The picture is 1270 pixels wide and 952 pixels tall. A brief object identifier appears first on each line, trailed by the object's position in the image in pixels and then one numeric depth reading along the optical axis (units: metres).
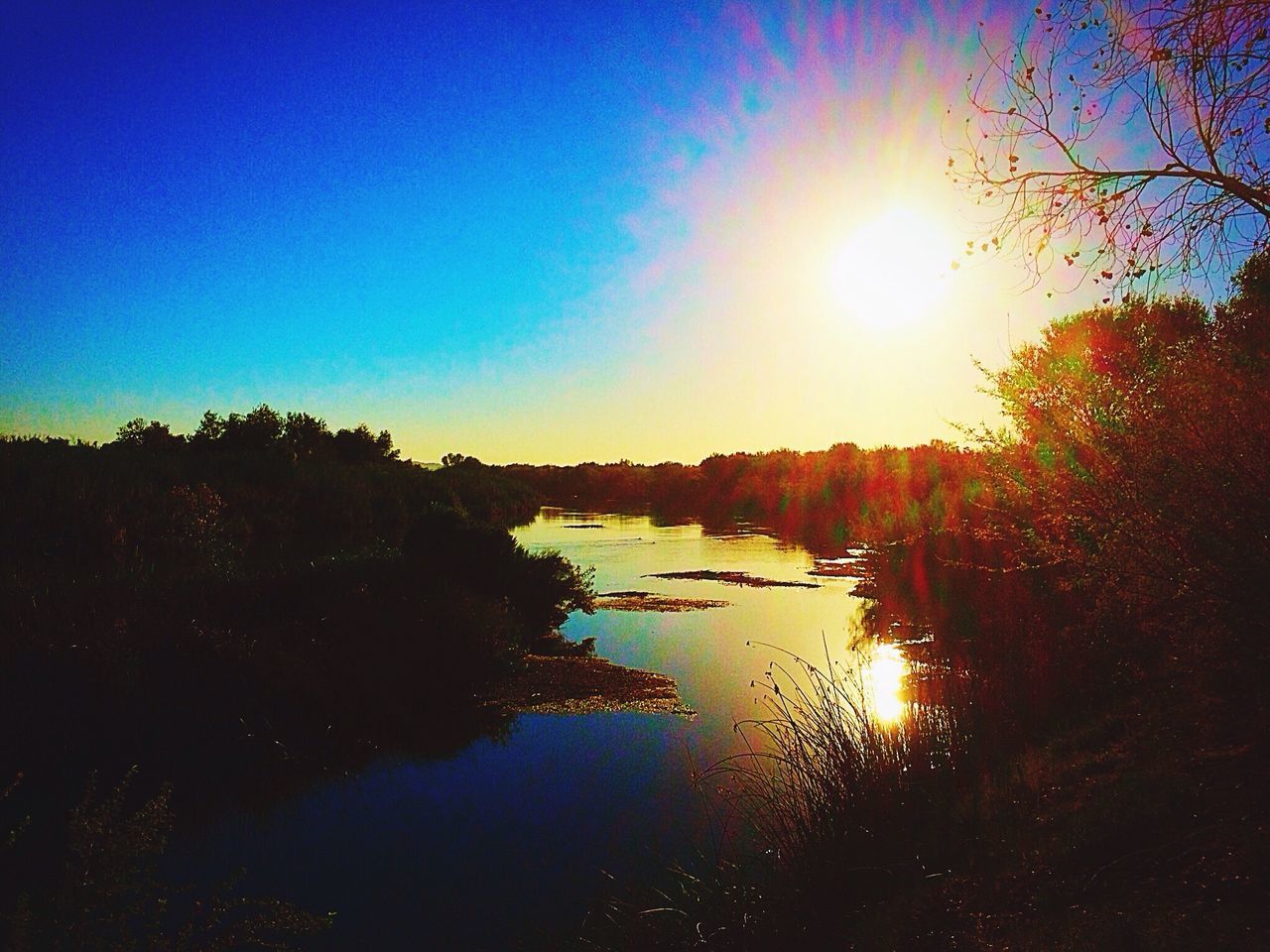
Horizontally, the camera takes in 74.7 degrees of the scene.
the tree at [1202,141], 5.98
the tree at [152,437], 52.27
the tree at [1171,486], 5.59
